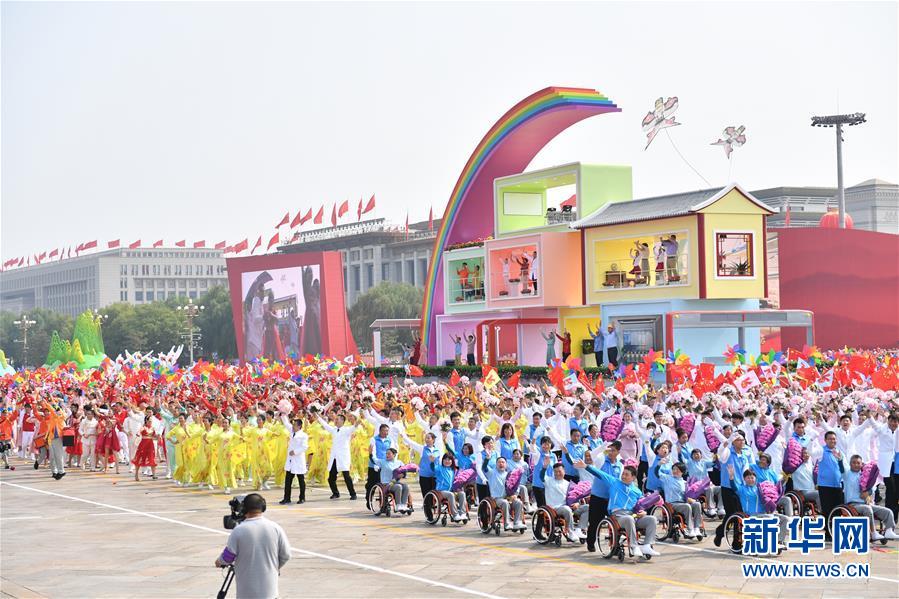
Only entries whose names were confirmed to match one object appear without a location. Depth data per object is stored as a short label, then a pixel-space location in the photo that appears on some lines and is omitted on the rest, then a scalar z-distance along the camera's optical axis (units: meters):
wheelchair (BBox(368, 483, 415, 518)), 20.52
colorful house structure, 39.31
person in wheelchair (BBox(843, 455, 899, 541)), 16.33
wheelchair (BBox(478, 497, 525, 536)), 18.31
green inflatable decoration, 59.12
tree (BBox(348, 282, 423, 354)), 99.56
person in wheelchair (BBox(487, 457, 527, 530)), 18.41
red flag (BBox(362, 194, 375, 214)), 92.81
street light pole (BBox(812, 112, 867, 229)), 73.44
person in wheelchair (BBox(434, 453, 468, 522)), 19.33
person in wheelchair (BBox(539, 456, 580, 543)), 17.19
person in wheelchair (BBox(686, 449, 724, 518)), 17.97
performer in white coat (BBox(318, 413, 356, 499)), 22.19
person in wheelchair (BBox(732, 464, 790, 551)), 16.08
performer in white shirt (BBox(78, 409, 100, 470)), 29.95
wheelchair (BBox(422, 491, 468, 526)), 19.45
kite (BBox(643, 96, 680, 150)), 43.91
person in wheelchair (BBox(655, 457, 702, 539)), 16.92
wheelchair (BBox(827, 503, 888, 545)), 16.25
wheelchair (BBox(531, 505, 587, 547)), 17.19
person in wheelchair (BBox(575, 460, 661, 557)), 15.88
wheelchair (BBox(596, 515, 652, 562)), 15.87
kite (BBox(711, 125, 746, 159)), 43.19
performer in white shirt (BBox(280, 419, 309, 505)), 22.28
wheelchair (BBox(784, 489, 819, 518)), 16.78
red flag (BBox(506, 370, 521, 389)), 30.51
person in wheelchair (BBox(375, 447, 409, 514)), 20.50
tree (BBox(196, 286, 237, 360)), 105.75
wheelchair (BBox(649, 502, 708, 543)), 16.94
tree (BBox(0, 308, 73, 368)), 130.38
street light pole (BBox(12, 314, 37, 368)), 110.80
